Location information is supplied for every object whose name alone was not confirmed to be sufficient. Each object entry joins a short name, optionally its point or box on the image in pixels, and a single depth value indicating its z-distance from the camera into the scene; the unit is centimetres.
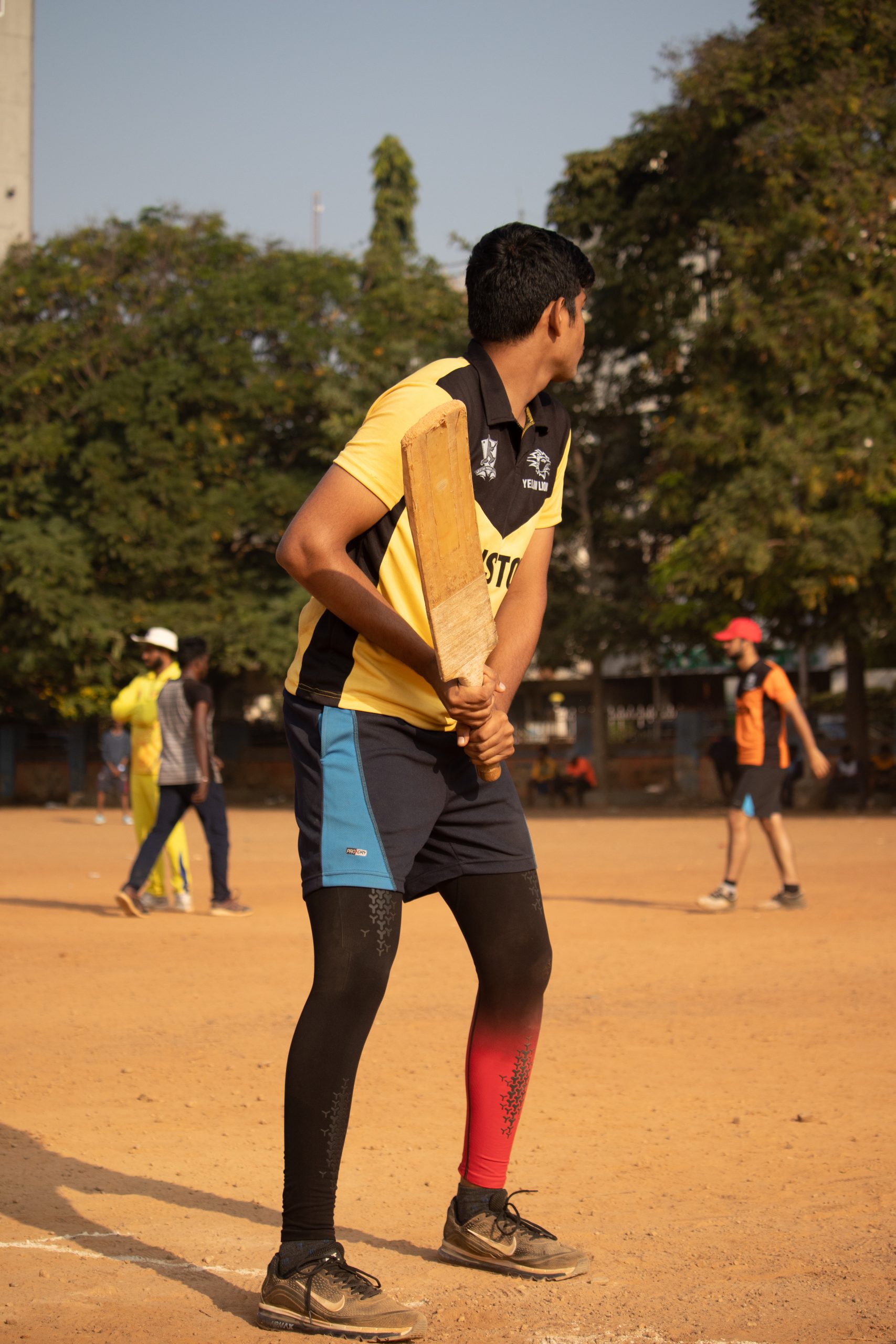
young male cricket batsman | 283
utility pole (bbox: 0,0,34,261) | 3659
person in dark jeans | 1018
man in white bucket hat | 1088
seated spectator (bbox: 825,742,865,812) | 2458
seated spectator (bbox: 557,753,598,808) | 2891
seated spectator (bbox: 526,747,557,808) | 2941
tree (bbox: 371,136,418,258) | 4934
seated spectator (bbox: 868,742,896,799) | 2502
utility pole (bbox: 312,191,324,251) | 6575
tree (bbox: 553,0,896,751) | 2038
